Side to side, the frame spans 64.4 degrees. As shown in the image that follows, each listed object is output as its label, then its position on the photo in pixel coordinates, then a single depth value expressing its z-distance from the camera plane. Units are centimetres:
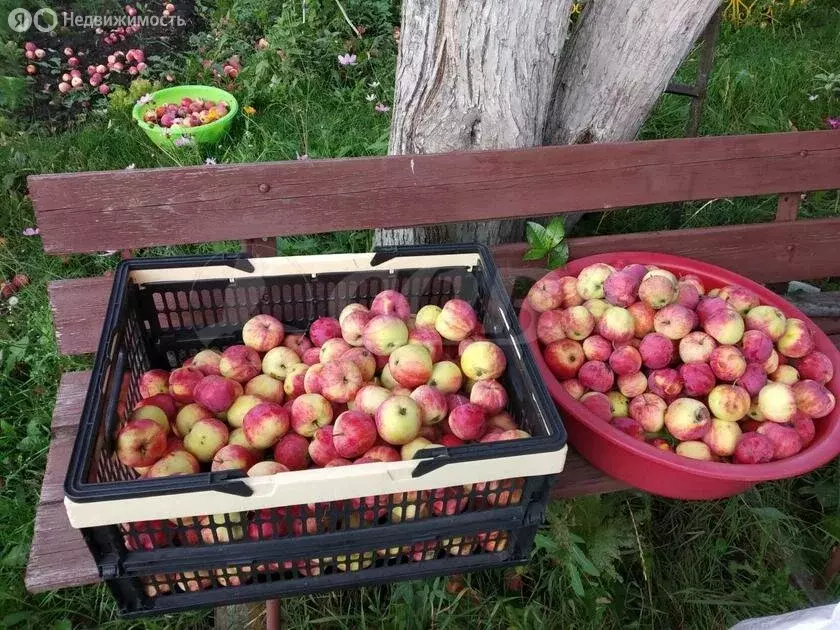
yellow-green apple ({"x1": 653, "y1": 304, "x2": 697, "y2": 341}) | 185
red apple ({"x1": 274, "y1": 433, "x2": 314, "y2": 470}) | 154
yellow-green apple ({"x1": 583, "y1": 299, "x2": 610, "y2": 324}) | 193
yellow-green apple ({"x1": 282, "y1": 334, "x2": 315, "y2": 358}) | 183
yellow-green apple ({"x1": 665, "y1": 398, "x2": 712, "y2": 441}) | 171
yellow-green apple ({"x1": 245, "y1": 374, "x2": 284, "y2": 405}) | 173
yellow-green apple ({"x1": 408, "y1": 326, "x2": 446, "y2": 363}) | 173
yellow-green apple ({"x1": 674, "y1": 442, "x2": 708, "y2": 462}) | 172
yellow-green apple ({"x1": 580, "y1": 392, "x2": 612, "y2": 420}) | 174
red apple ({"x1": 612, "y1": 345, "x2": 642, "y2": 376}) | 182
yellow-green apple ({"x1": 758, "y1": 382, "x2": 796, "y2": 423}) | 171
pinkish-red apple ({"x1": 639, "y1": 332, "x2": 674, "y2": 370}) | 183
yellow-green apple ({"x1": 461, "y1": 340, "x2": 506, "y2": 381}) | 164
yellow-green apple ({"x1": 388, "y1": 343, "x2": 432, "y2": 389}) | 162
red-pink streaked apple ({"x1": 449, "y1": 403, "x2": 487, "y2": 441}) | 152
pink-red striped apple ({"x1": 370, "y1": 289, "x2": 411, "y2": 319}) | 179
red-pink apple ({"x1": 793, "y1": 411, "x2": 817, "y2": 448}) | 173
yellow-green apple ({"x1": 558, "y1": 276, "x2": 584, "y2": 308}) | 201
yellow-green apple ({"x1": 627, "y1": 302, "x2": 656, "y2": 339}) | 190
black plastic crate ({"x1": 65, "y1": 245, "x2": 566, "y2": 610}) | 123
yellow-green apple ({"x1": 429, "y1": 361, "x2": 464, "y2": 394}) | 166
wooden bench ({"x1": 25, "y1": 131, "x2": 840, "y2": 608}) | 186
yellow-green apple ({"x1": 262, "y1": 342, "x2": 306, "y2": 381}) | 177
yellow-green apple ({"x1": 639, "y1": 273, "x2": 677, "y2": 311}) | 188
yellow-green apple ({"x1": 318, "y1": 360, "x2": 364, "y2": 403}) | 160
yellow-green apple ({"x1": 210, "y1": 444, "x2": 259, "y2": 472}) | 148
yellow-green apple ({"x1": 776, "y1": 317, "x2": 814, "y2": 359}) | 190
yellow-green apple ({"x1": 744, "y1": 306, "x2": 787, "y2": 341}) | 191
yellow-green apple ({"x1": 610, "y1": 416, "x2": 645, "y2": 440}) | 175
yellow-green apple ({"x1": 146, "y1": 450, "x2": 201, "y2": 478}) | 142
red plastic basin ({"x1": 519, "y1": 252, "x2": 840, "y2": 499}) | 157
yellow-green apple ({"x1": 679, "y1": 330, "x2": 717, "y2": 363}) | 181
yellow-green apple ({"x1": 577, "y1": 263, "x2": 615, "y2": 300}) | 200
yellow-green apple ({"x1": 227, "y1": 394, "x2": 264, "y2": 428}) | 164
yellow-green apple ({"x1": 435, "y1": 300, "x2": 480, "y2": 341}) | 174
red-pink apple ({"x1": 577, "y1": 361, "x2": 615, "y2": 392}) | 181
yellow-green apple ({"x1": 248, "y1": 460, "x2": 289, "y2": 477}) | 142
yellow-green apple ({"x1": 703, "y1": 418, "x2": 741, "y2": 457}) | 172
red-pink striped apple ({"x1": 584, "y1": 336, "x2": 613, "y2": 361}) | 185
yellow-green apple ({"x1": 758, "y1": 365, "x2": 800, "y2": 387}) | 186
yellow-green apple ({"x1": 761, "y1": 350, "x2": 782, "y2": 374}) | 186
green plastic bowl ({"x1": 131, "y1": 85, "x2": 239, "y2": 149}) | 329
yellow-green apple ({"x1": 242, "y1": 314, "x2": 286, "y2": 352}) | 181
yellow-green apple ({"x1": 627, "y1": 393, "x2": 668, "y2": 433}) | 177
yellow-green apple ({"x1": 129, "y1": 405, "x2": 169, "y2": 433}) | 151
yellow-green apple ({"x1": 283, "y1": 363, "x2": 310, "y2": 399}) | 172
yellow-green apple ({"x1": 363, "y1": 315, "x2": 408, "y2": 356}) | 169
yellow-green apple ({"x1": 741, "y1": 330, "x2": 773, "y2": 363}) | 183
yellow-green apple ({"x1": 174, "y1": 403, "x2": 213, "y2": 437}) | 160
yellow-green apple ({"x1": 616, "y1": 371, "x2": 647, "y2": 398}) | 182
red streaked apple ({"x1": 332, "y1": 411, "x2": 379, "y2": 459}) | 146
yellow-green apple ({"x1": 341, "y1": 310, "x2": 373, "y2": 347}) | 174
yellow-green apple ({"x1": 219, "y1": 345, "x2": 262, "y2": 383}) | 174
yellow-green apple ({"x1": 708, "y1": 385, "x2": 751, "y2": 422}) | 174
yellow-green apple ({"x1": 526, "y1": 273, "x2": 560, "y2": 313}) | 197
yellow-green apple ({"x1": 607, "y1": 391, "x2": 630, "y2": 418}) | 182
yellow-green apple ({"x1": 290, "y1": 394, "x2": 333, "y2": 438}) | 157
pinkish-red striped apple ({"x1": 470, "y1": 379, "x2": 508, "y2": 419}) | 161
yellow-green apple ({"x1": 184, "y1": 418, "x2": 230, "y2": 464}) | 155
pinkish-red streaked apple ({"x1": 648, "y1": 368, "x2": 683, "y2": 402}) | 180
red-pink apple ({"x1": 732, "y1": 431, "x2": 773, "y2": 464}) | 165
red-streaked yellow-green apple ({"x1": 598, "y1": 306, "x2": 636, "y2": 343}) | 185
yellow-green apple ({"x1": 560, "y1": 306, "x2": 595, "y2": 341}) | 188
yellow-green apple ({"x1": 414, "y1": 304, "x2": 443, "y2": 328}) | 182
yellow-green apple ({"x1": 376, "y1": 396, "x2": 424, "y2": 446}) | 147
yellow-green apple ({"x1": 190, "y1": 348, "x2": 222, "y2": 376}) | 176
